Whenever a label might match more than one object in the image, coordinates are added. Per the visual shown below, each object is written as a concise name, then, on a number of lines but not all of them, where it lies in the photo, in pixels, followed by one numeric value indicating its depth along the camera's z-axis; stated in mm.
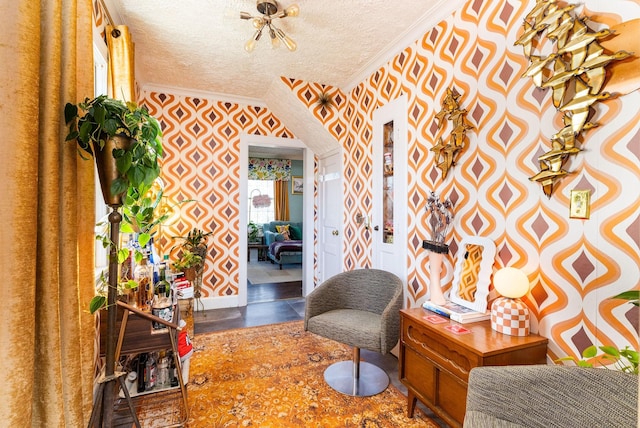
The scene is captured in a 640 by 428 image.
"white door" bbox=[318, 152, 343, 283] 3922
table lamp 1569
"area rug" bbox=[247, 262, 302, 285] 5840
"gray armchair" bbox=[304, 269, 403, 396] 2102
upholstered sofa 6980
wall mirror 1846
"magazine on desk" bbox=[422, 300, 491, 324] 1770
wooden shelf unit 1528
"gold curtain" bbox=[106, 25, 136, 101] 2074
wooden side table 1464
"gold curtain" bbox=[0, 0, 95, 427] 865
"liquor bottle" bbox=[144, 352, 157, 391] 1929
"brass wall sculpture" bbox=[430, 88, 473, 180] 2096
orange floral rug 1918
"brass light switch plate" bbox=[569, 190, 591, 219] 1407
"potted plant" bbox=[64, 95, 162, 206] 1102
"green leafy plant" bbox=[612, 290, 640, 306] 948
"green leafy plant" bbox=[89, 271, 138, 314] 1173
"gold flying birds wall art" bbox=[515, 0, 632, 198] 1354
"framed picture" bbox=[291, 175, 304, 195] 8711
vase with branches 2047
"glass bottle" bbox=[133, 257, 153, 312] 1759
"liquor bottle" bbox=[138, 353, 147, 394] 1923
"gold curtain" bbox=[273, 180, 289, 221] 8602
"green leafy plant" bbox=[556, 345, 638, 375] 1006
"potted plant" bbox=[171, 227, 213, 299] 3645
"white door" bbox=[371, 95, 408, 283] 2713
